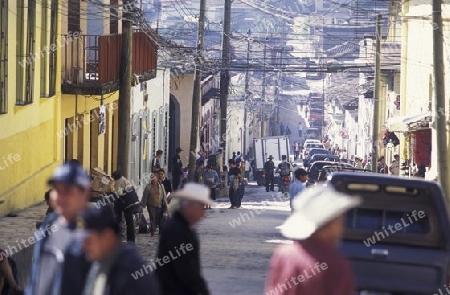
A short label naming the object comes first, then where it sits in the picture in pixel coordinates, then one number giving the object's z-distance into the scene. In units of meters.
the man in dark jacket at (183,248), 9.16
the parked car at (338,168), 30.20
